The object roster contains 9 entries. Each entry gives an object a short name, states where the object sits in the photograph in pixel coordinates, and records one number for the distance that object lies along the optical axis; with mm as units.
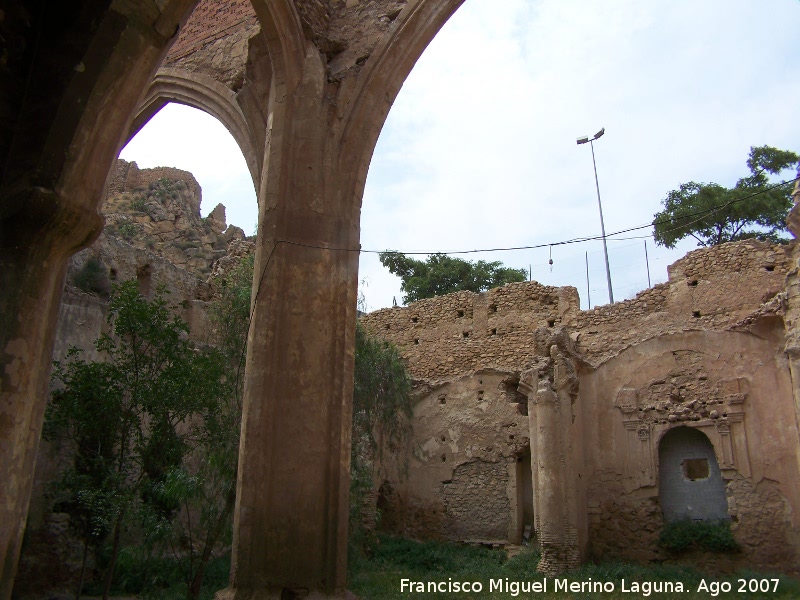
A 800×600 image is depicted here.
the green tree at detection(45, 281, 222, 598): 7992
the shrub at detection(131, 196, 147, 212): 27688
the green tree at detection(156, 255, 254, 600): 7150
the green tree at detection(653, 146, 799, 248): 20984
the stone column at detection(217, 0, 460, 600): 4203
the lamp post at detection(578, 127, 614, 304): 22875
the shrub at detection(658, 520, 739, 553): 11148
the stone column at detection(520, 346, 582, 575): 10508
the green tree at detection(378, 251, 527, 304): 28906
